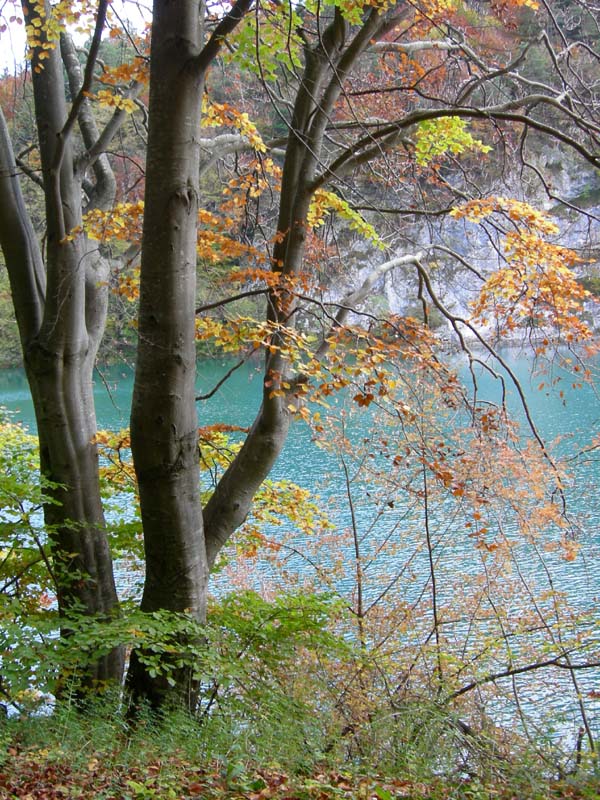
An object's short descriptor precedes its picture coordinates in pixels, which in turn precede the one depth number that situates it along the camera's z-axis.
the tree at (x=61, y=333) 3.96
